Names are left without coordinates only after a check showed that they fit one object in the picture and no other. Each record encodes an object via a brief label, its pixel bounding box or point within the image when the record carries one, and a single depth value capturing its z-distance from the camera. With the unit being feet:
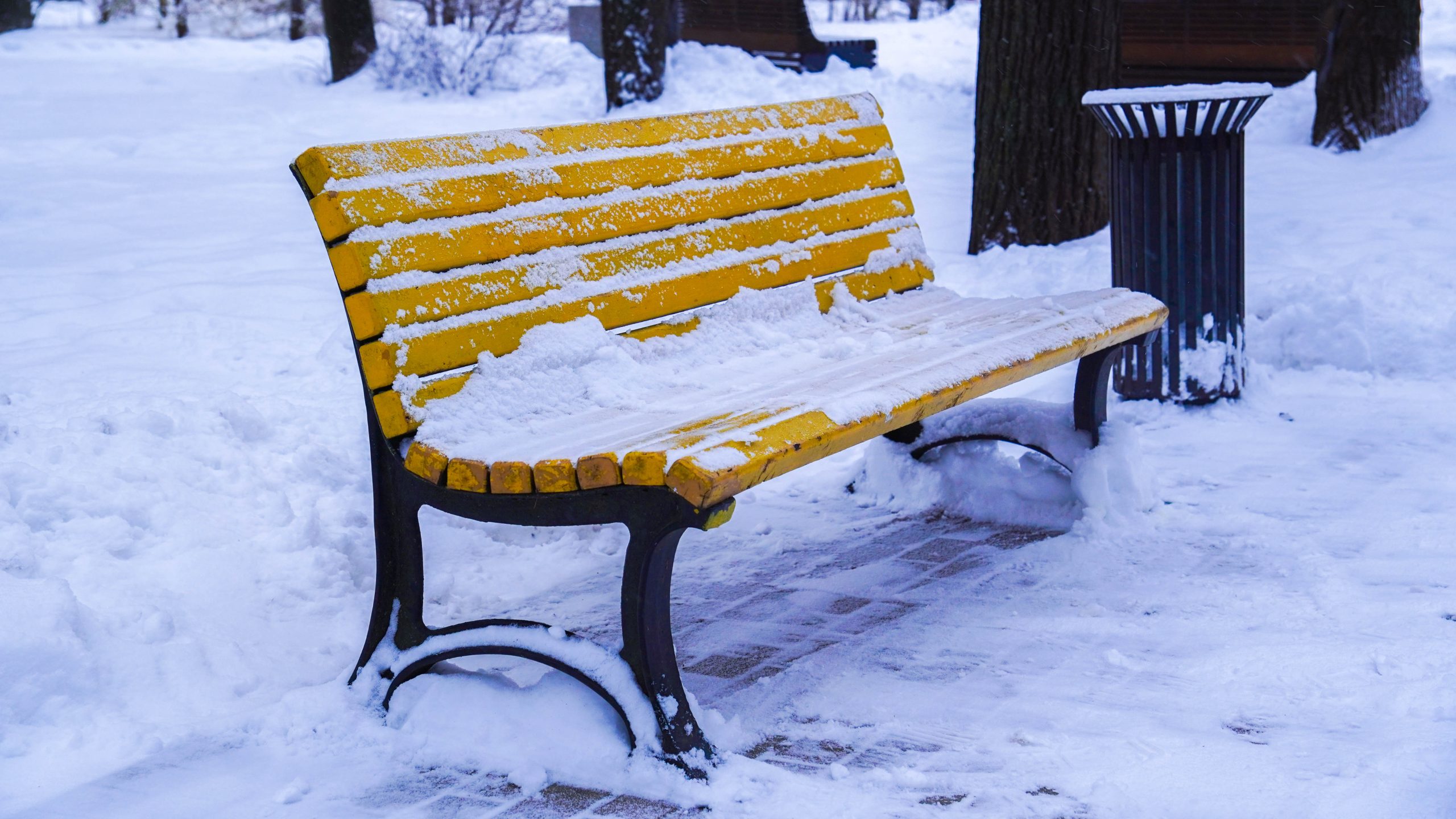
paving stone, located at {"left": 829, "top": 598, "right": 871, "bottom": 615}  10.17
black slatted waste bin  13.50
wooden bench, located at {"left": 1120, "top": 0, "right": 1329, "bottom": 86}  35.29
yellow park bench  7.40
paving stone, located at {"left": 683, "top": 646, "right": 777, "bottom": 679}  9.09
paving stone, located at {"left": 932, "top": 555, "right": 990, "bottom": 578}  10.85
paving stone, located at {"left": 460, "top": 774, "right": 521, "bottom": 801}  7.46
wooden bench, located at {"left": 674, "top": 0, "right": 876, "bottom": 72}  43.52
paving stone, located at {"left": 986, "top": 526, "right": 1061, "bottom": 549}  11.48
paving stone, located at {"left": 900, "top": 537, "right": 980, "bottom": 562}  11.24
